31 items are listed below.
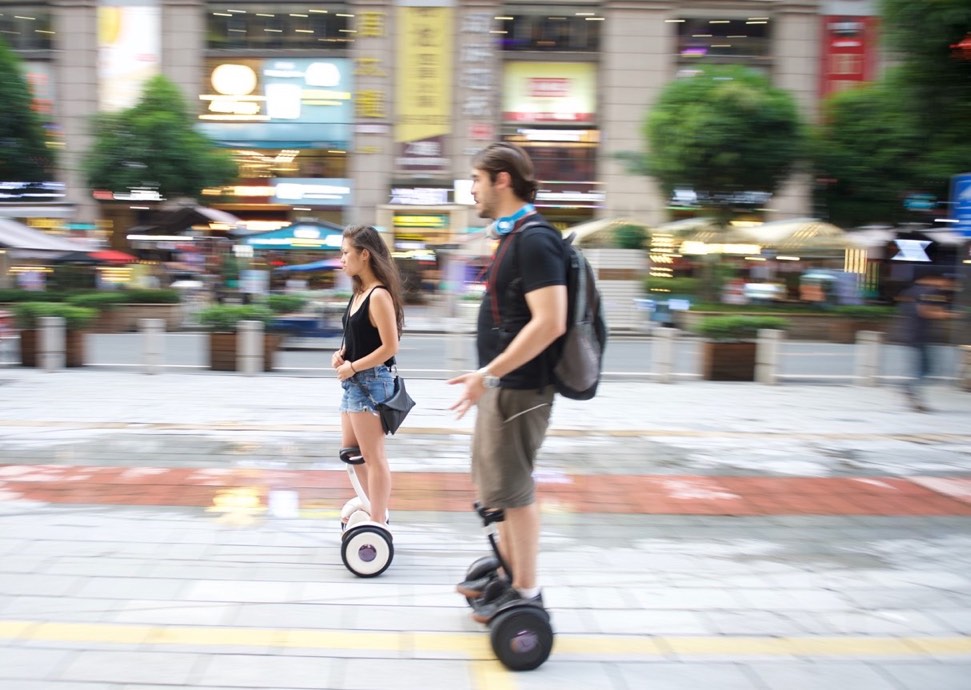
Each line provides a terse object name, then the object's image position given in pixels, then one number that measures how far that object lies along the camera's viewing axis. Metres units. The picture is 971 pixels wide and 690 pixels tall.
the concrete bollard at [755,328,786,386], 11.66
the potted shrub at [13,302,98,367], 11.62
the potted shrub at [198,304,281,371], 11.84
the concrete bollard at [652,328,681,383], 11.37
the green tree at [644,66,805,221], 21.23
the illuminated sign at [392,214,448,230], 29.03
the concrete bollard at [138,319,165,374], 11.35
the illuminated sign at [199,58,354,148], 29.34
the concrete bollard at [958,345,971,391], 11.65
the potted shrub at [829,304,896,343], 22.09
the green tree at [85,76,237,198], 23.66
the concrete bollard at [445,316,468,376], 11.64
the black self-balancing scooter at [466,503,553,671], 3.10
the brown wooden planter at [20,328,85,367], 11.65
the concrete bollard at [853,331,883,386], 11.82
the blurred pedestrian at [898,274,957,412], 9.88
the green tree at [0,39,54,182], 23.92
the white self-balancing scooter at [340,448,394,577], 3.99
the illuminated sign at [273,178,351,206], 29.45
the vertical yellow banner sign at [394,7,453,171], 28.39
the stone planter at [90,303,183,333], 20.61
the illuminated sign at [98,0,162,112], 29.06
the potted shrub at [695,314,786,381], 11.84
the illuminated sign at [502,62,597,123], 29.44
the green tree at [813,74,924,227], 21.80
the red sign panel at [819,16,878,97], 28.72
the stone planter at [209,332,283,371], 11.84
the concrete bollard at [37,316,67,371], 11.37
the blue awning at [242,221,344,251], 22.66
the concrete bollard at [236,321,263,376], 11.44
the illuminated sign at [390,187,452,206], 28.67
